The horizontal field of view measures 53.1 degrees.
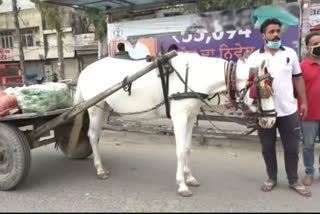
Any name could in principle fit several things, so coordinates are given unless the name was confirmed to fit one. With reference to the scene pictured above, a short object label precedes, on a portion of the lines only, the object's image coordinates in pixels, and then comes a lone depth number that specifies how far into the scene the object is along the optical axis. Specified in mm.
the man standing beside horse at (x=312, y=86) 3234
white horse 3098
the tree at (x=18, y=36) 14617
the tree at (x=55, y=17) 12867
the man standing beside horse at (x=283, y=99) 2951
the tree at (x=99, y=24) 6622
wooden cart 3279
